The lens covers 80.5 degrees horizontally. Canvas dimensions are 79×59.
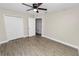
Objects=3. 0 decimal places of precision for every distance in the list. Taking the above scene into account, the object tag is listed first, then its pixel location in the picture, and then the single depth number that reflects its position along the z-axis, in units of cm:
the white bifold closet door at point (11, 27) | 163
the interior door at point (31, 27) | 315
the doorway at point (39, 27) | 365
